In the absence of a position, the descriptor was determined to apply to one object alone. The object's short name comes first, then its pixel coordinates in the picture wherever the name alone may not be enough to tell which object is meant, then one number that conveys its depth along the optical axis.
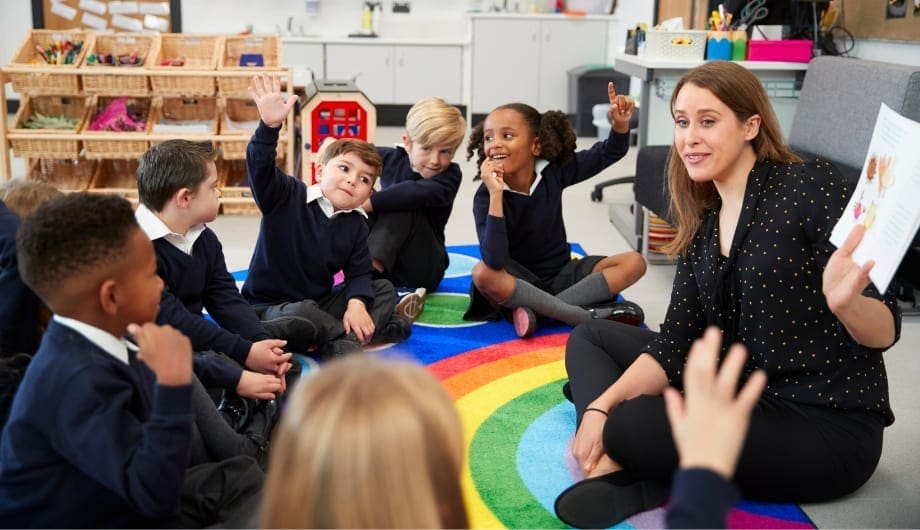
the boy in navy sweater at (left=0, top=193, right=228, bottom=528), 1.29
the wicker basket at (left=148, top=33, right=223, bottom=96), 4.44
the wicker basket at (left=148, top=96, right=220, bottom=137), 4.64
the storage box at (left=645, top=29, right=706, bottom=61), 4.07
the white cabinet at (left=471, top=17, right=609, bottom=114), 7.27
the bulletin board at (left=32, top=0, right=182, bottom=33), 7.30
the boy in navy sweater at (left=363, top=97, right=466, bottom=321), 3.14
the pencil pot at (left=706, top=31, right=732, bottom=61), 4.09
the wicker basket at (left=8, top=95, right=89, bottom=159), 4.43
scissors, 4.11
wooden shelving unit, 4.38
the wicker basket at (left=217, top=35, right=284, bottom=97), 4.73
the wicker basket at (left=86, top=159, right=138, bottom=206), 4.53
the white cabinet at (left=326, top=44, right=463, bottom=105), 7.36
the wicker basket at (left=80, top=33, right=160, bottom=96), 4.40
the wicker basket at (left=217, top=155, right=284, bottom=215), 4.46
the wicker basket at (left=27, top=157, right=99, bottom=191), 4.58
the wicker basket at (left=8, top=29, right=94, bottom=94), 4.43
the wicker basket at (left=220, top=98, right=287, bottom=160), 4.43
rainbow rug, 1.87
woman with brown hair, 1.81
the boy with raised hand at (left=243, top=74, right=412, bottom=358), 2.66
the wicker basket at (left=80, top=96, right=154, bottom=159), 4.39
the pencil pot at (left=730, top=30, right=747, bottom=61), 4.09
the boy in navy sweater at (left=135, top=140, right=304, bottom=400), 2.22
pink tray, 4.04
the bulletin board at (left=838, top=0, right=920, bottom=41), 3.64
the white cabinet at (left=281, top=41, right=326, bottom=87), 7.29
